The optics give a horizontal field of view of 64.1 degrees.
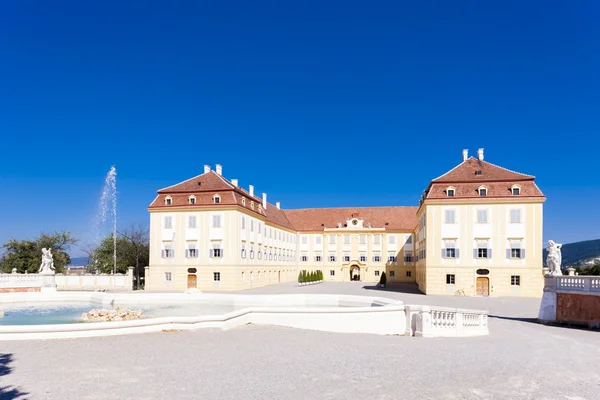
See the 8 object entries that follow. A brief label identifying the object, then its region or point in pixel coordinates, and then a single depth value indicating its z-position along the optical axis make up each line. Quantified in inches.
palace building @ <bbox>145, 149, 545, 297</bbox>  1471.5
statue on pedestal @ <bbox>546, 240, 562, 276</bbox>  850.3
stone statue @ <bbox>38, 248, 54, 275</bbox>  1233.4
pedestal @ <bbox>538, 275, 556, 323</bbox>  828.0
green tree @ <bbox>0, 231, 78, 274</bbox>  1905.8
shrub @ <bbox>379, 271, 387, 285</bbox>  1883.5
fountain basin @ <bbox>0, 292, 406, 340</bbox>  455.5
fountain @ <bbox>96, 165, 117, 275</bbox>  1743.4
